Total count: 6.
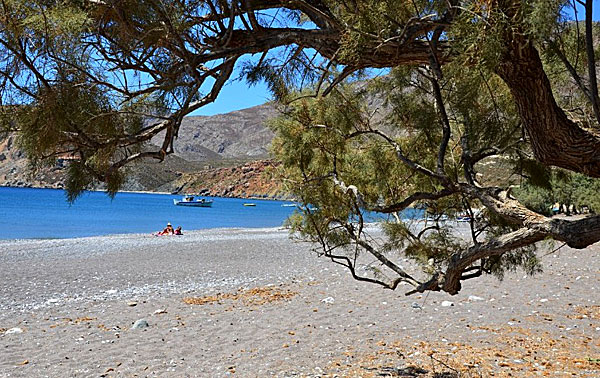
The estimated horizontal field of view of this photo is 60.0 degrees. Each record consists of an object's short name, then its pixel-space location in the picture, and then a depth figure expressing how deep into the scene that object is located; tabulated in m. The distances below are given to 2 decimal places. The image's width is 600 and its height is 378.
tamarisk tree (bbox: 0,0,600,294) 1.76
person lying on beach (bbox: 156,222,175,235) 22.95
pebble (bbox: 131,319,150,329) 6.17
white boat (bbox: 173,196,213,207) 61.69
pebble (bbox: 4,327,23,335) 6.04
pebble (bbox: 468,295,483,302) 7.21
